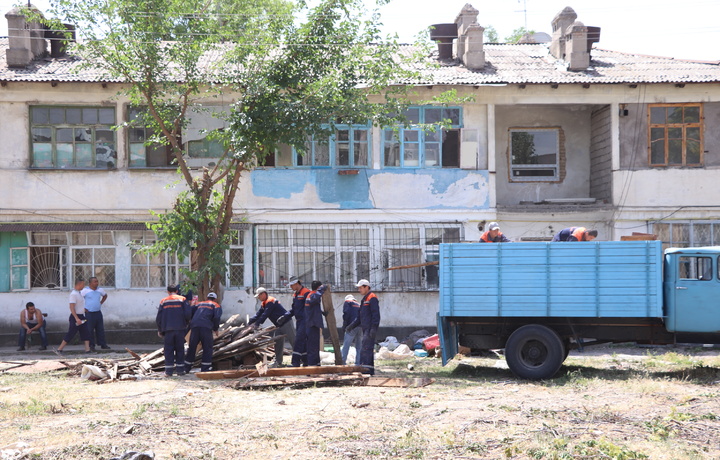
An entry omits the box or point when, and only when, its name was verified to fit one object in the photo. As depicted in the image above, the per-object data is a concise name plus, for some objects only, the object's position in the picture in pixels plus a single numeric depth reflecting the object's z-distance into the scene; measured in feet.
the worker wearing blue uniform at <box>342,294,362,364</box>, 45.32
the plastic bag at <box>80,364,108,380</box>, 42.16
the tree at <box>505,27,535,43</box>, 116.96
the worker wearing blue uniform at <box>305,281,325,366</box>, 44.80
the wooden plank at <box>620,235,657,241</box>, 44.52
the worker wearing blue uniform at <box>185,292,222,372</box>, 43.52
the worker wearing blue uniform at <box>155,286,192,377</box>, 43.80
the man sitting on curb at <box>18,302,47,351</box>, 58.70
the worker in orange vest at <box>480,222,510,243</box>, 43.50
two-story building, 62.13
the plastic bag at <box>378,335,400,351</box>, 56.54
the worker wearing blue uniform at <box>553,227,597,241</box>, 41.70
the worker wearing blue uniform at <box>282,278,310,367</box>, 45.39
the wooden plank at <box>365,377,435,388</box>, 38.09
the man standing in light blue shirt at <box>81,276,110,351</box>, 58.13
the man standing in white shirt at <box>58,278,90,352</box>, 58.13
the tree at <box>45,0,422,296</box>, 47.39
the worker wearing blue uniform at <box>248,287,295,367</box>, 45.98
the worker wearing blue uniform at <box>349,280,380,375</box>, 42.55
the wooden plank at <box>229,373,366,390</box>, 37.81
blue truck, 39.45
